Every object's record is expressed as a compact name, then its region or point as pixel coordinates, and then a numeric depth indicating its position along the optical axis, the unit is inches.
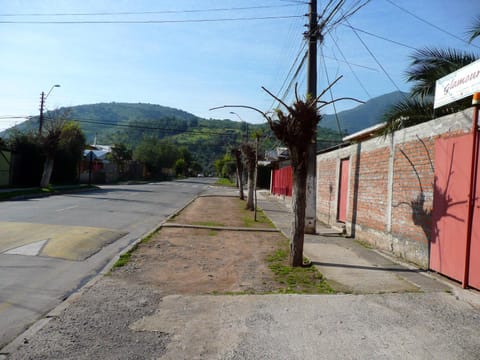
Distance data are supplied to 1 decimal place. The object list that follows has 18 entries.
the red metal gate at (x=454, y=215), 228.7
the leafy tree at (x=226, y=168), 3045.3
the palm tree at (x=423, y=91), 353.5
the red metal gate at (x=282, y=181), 1031.8
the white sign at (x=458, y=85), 228.7
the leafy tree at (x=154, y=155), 2976.9
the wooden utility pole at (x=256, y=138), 741.3
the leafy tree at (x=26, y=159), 1145.7
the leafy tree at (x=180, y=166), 4167.8
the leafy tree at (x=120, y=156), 2344.7
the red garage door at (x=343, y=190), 513.7
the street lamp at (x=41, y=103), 1386.6
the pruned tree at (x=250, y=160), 805.2
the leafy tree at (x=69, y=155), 1360.7
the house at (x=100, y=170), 1812.3
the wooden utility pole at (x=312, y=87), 492.1
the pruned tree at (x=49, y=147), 1087.0
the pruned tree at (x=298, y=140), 290.7
